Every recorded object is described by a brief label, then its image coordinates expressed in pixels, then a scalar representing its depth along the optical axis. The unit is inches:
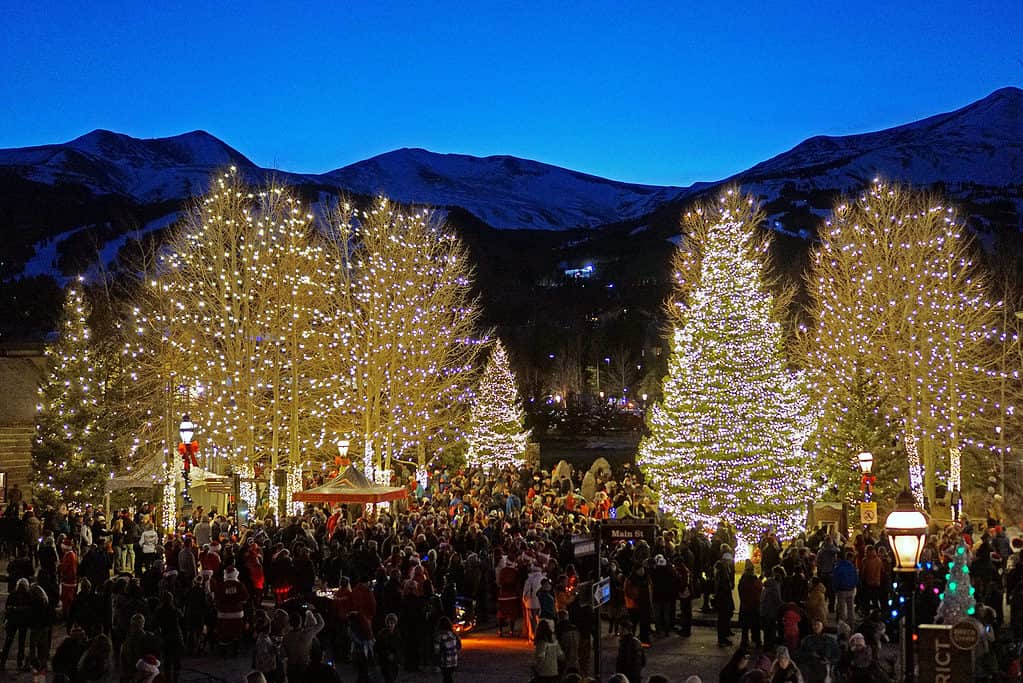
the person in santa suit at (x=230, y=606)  606.9
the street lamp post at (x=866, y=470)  993.5
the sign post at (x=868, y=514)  929.5
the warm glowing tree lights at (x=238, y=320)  1214.9
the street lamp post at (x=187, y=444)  870.4
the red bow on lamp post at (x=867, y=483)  1003.3
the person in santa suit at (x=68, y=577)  698.2
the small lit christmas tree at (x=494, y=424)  1801.2
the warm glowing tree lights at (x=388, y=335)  1365.7
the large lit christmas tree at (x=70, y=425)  1294.3
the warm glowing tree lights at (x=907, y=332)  1295.5
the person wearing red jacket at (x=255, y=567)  699.4
